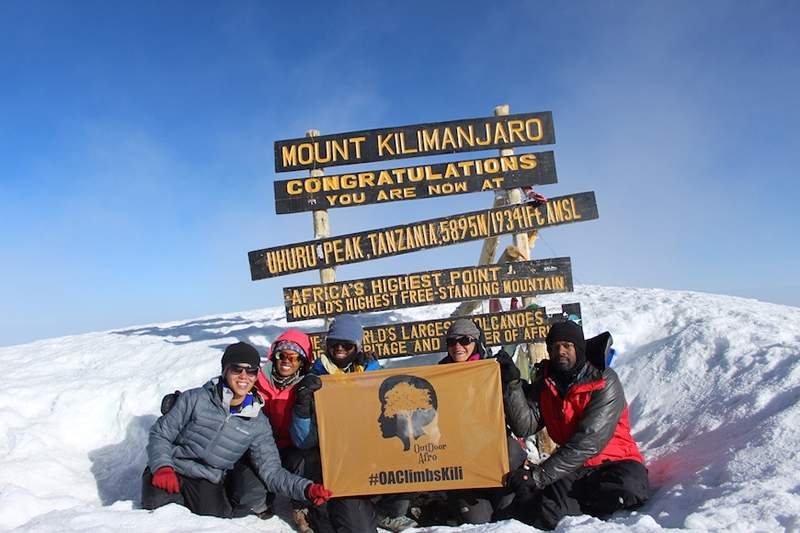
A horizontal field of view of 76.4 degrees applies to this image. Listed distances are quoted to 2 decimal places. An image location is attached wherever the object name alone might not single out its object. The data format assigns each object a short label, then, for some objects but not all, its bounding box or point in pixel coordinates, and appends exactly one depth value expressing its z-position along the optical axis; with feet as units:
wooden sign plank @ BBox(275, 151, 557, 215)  24.23
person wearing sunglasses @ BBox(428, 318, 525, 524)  13.62
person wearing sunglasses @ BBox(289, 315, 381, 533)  13.46
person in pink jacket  14.76
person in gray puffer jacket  13.82
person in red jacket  12.93
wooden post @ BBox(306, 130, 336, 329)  24.35
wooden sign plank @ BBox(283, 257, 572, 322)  23.95
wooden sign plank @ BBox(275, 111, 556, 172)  24.22
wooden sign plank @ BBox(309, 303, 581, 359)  24.03
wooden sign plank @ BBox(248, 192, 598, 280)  24.12
